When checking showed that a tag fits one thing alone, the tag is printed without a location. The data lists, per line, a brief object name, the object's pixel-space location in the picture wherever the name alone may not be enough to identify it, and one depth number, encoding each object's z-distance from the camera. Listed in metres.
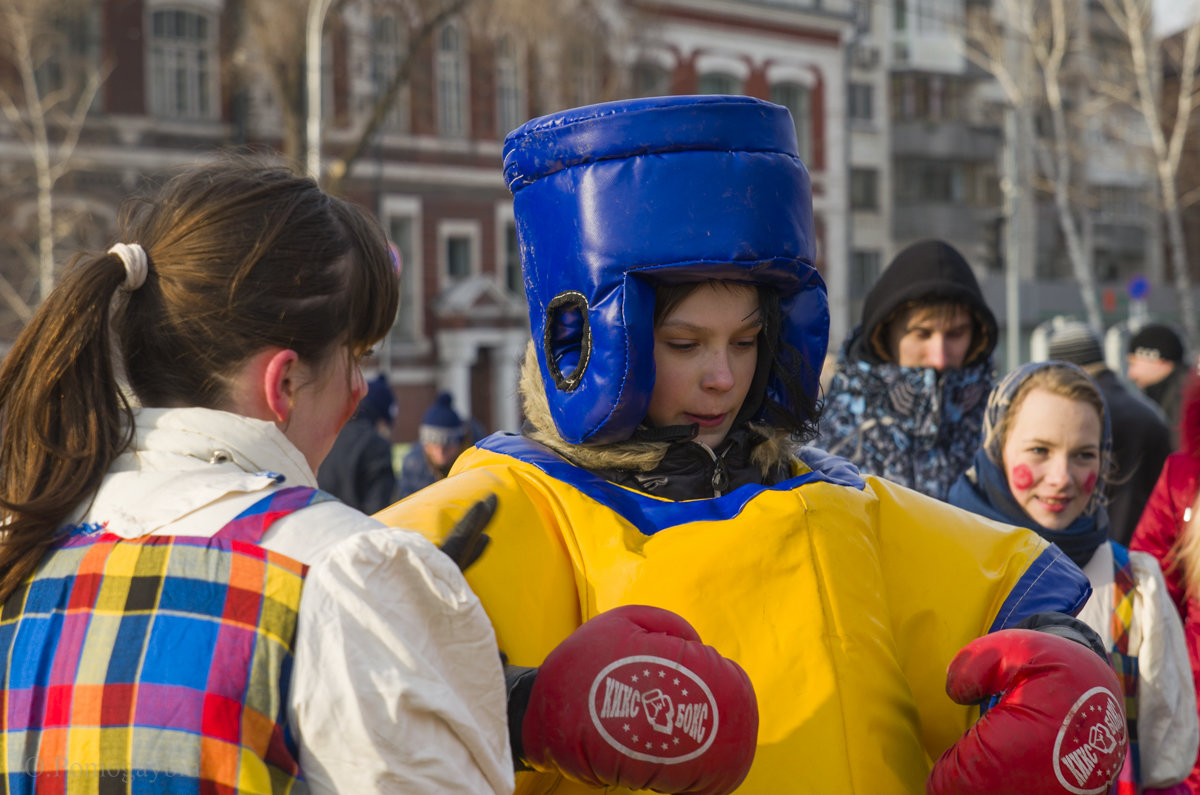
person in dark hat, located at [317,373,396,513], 6.57
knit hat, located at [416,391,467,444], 7.88
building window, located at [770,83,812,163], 30.23
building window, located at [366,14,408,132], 23.91
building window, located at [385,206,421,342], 24.34
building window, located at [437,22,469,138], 25.41
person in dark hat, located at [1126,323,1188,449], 6.96
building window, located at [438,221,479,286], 25.36
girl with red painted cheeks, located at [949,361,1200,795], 2.99
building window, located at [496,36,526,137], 25.91
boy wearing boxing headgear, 1.94
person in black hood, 3.98
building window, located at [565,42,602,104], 21.91
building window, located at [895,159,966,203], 34.69
